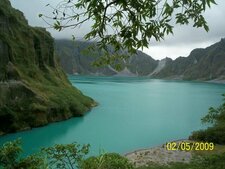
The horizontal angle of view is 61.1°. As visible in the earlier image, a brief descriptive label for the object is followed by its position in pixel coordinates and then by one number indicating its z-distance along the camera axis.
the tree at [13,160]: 5.61
